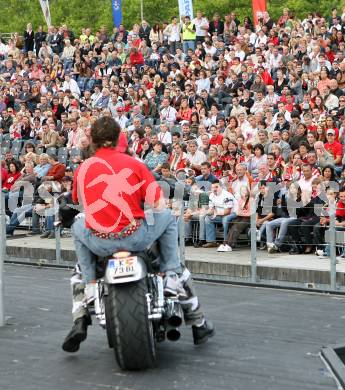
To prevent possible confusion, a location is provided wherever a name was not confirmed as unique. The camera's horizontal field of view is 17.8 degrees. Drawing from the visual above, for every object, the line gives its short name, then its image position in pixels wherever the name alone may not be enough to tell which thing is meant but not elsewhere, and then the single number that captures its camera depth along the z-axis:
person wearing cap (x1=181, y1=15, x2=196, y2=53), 30.69
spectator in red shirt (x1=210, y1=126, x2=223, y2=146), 22.50
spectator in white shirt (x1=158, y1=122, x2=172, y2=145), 23.97
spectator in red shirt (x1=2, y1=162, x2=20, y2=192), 23.02
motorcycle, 8.88
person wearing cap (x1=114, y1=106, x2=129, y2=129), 26.75
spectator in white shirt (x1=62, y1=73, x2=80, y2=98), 31.39
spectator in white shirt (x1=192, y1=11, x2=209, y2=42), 30.78
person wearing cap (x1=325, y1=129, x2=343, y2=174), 19.78
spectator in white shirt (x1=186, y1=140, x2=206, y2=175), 21.52
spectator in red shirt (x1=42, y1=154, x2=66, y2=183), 22.31
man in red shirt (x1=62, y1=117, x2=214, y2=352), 9.34
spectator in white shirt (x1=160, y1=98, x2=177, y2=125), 25.84
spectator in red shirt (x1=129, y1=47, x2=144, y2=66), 31.05
